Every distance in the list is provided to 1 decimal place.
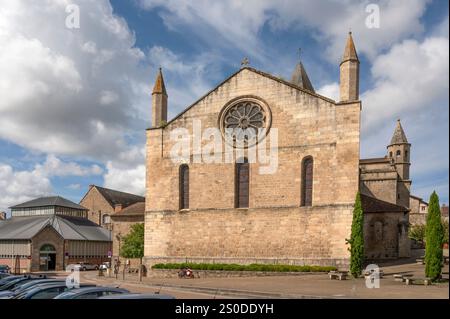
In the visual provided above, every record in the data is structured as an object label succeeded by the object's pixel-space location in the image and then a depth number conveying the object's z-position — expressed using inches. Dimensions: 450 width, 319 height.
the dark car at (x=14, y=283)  650.1
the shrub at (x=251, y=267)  1186.1
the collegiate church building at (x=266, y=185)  1223.5
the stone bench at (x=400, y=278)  994.5
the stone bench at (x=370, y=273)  1074.9
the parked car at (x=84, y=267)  2036.2
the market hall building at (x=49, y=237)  2011.6
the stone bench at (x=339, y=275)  1067.3
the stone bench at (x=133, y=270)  1677.2
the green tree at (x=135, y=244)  1761.8
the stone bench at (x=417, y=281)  944.1
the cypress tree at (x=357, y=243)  1114.7
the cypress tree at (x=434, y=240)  979.3
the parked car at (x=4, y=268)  1622.0
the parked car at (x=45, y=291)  481.4
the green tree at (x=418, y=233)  2405.3
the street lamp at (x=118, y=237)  2005.4
